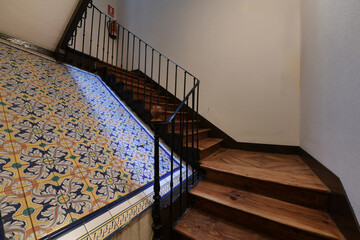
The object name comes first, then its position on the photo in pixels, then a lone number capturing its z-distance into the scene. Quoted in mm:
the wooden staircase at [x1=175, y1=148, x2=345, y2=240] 964
